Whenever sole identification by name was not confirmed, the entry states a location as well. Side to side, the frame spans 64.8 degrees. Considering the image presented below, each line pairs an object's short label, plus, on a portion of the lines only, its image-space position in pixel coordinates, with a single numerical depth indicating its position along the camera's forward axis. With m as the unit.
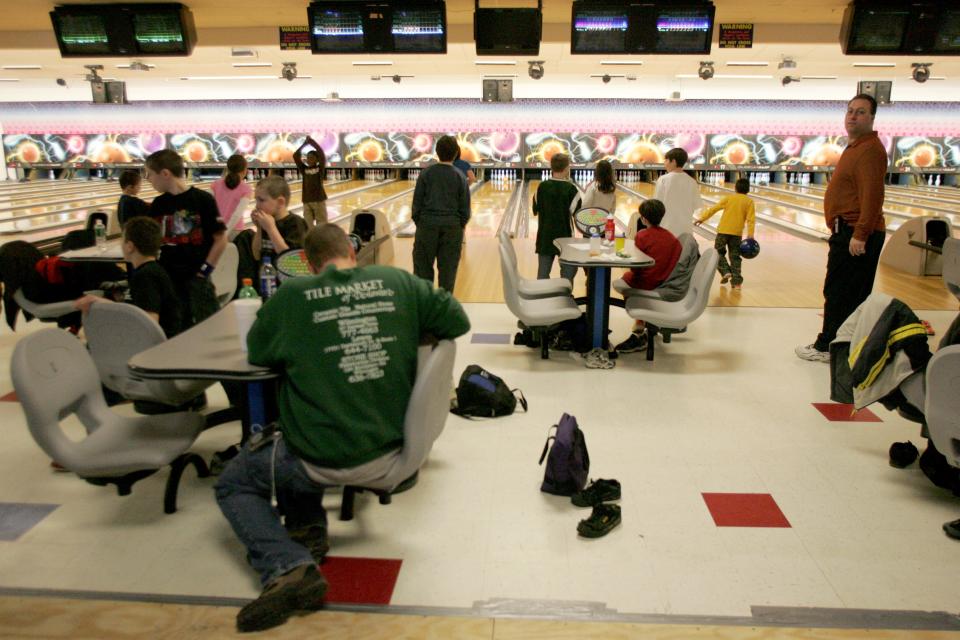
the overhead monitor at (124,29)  6.15
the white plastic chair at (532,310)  4.24
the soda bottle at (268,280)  3.08
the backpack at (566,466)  2.79
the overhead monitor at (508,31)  5.95
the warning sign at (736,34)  7.30
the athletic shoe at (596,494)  2.72
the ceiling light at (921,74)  8.95
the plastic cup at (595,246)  4.63
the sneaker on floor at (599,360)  4.37
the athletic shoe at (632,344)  4.63
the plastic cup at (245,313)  2.60
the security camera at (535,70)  10.05
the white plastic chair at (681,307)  4.20
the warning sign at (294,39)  7.34
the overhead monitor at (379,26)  5.93
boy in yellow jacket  6.45
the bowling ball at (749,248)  6.49
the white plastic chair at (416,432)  2.15
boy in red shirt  4.61
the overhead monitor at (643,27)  5.82
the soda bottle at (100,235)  4.68
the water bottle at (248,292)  2.95
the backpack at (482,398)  3.59
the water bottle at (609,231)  4.85
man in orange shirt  4.05
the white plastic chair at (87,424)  2.30
